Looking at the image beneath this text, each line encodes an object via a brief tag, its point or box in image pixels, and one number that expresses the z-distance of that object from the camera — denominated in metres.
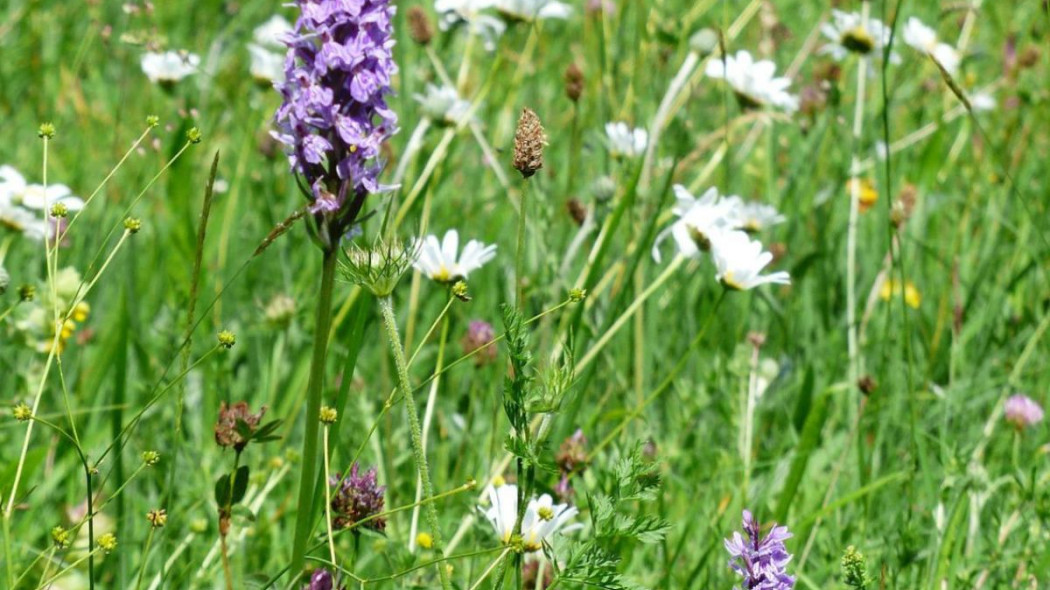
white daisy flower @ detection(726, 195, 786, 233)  4.88
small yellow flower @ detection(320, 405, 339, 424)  2.51
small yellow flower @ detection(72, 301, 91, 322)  3.91
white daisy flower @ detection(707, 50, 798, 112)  4.95
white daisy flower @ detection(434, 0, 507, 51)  4.83
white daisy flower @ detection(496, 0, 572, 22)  4.91
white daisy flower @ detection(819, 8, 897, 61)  5.40
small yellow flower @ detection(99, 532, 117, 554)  2.30
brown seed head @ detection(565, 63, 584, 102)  4.48
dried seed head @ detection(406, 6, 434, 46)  4.86
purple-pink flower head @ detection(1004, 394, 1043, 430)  4.05
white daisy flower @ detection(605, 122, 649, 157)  4.74
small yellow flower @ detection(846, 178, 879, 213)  6.29
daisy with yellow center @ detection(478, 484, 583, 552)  2.71
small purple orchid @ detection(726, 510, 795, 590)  2.32
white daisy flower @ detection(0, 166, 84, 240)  3.93
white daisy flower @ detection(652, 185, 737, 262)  4.02
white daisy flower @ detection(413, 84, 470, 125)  4.62
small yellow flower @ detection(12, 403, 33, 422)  2.30
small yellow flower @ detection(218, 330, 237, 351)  2.45
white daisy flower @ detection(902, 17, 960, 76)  5.77
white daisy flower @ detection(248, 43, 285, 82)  5.77
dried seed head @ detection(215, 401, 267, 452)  2.68
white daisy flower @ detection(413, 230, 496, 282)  3.53
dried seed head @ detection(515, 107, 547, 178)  2.38
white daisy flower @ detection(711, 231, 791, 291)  3.73
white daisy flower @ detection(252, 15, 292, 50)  5.94
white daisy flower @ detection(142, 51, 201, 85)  5.25
